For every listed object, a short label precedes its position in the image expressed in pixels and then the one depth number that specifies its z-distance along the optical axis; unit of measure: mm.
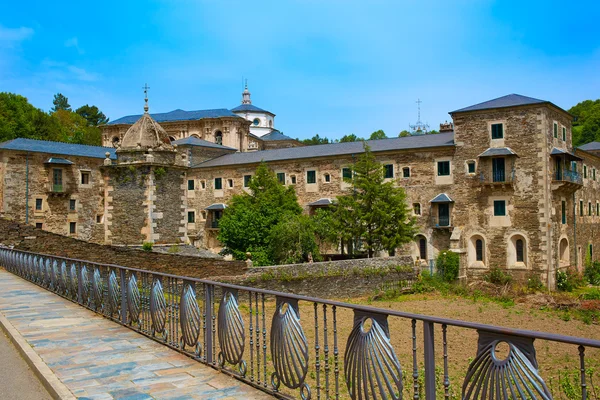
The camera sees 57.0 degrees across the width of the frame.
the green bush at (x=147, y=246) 28625
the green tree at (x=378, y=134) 105231
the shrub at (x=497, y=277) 32469
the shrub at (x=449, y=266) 32906
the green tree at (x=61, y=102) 102500
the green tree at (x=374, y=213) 32781
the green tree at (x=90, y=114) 97625
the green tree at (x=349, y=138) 99438
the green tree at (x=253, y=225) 33562
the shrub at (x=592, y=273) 35628
